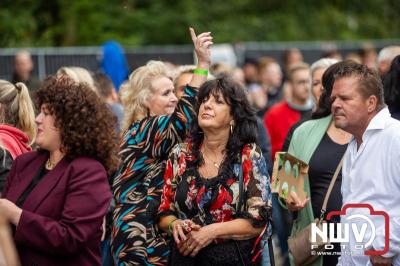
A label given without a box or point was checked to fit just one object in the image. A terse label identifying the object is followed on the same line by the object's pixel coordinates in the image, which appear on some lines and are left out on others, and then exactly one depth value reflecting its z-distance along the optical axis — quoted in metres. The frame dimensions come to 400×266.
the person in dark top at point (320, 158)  11.15
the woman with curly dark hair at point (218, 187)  9.54
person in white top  9.25
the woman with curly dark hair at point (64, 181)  8.61
